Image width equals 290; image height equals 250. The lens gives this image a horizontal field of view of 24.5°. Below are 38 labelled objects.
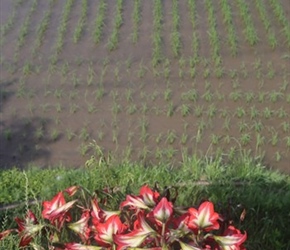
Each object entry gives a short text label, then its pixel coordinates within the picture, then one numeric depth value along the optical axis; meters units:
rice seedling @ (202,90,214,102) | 6.10
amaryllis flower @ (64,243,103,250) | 2.57
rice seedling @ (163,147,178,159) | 5.27
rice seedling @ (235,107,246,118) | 5.82
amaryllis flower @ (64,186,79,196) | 2.91
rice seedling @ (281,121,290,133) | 5.65
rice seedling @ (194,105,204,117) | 5.86
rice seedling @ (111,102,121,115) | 5.92
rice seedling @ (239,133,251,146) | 5.45
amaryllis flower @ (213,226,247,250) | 2.54
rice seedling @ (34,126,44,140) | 5.60
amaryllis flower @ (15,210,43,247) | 2.74
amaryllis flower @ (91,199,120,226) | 2.68
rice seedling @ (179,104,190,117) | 5.87
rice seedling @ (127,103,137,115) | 5.91
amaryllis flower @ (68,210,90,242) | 2.71
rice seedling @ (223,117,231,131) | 5.66
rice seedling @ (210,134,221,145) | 5.45
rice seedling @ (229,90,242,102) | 6.09
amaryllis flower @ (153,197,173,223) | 2.48
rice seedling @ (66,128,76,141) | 5.58
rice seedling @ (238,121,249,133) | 5.62
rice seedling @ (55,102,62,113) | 5.99
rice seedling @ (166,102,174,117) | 5.88
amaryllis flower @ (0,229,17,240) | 2.74
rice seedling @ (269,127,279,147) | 5.48
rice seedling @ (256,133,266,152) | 5.44
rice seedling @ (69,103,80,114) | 5.97
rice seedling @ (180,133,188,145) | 5.48
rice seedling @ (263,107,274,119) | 5.82
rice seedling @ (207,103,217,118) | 5.84
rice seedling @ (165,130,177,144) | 5.48
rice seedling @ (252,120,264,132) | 5.62
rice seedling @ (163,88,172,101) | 6.12
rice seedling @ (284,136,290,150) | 5.45
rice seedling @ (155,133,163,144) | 5.49
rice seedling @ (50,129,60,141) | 5.59
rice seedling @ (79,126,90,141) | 5.57
